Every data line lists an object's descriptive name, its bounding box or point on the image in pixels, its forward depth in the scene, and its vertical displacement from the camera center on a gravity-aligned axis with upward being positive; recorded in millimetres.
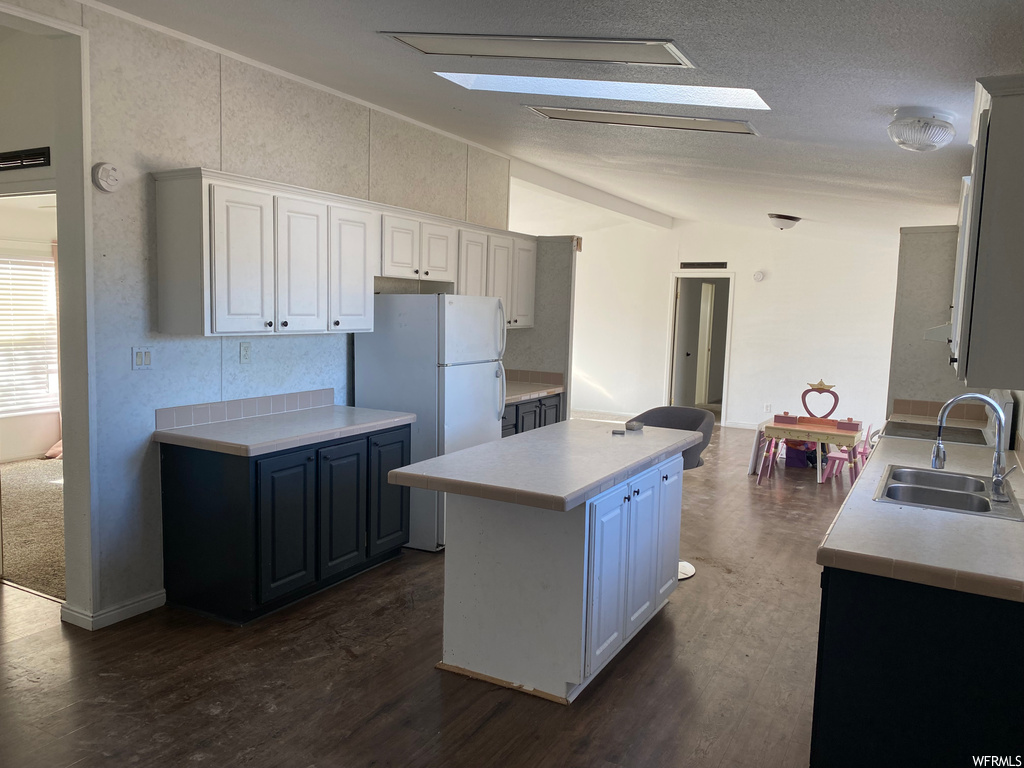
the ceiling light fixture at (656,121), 3496 +966
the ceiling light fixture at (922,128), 2768 +746
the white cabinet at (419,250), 4508 +375
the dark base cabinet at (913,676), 1899 -941
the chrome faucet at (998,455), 2637 -471
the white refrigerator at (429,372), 4371 -385
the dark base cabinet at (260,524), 3334 -1053
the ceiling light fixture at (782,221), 6914 +952
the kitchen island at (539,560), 2709 -961
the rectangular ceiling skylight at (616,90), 3068 +1001
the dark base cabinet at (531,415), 5336 -782
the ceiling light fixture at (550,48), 2621 +1010
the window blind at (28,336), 6617 -372
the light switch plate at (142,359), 3408 -277
